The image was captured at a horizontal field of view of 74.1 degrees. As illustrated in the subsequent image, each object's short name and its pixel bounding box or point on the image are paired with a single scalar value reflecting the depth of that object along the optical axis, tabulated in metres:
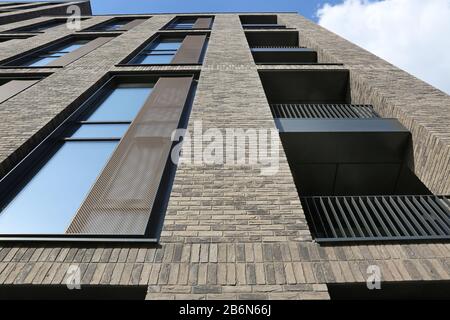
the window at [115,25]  14.08
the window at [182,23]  13.77
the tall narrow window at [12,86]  6.57
